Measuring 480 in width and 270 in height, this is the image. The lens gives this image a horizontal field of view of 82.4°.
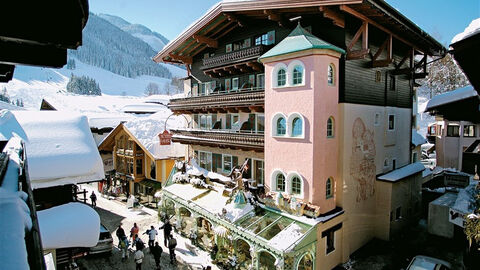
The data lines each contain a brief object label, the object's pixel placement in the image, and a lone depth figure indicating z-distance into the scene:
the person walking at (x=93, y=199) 25.72
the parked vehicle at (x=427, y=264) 11.77
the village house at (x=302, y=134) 14.02
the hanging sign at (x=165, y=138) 22.06
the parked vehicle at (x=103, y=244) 16.27
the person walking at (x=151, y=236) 16.55
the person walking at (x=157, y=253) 15.02
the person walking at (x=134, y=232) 17.47
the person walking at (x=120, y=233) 16.83
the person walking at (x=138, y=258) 14.40
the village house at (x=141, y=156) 27.42
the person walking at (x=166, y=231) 17.70
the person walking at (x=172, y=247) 15.68
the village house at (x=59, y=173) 11.57
